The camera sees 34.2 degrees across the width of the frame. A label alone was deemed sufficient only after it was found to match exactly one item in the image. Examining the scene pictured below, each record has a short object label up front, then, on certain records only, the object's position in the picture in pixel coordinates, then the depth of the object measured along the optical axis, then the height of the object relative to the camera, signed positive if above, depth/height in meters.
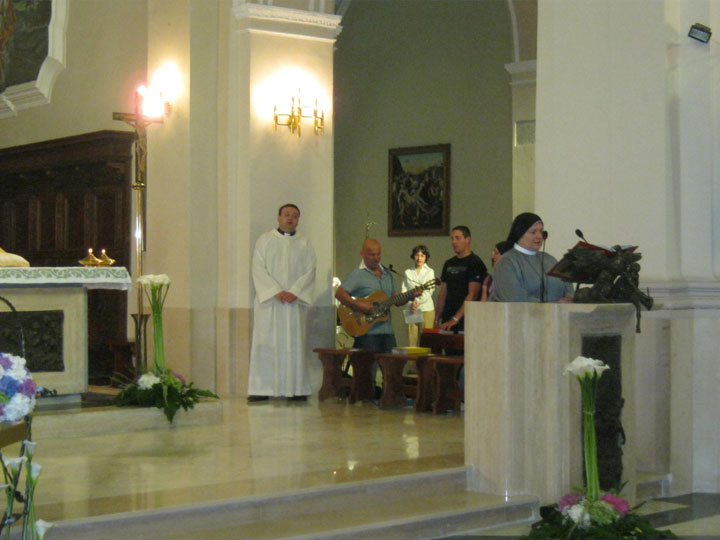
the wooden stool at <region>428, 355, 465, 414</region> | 9.70 -0.82
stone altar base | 8.33 -0.98
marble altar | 8.73 -0.09
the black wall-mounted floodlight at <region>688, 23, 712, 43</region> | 7.76 +1.69
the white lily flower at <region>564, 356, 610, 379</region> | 5.54 -0.38
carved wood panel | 13.40 +0.99
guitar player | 10.66 -0.01
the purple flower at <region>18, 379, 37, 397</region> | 4.24 -0.36
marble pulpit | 6.49 -0.59
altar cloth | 8.59 +0.08
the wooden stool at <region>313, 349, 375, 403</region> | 10.48 -0.80
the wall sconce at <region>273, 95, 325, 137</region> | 11.32 +1.66
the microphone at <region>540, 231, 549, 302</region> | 7.01 +0.07
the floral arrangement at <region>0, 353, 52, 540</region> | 4.20 -0.46
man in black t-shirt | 10.44 +0.06
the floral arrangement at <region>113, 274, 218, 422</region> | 8.96 -0.78
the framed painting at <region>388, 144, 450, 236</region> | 16.00 +1.35
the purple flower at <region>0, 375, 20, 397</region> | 4.20 -0.35
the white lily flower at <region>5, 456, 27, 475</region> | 4.32 -0.65
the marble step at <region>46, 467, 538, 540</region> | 5.70 -1.20
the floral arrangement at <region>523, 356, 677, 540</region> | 5.60 -1.10
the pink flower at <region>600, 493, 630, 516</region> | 5.73 -1.06
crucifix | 11.08 +1.23
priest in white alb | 10.85 -0.22
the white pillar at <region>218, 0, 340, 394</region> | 11.22 +1.23
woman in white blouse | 14.09 -0.20
